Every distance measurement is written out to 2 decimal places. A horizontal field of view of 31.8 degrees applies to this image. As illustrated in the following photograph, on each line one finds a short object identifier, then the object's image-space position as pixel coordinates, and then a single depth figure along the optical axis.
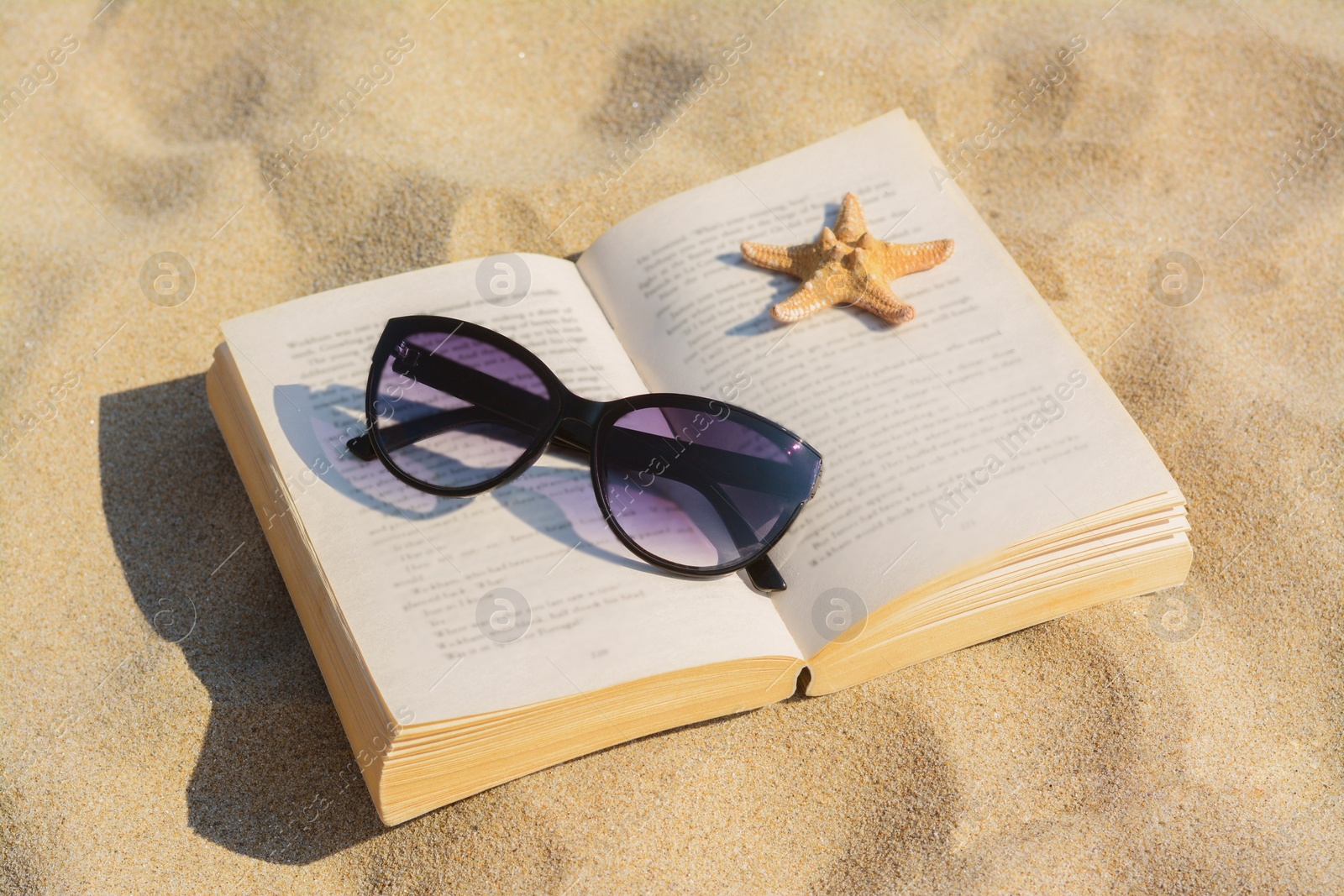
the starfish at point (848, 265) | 0.75
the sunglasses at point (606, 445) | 0.72
